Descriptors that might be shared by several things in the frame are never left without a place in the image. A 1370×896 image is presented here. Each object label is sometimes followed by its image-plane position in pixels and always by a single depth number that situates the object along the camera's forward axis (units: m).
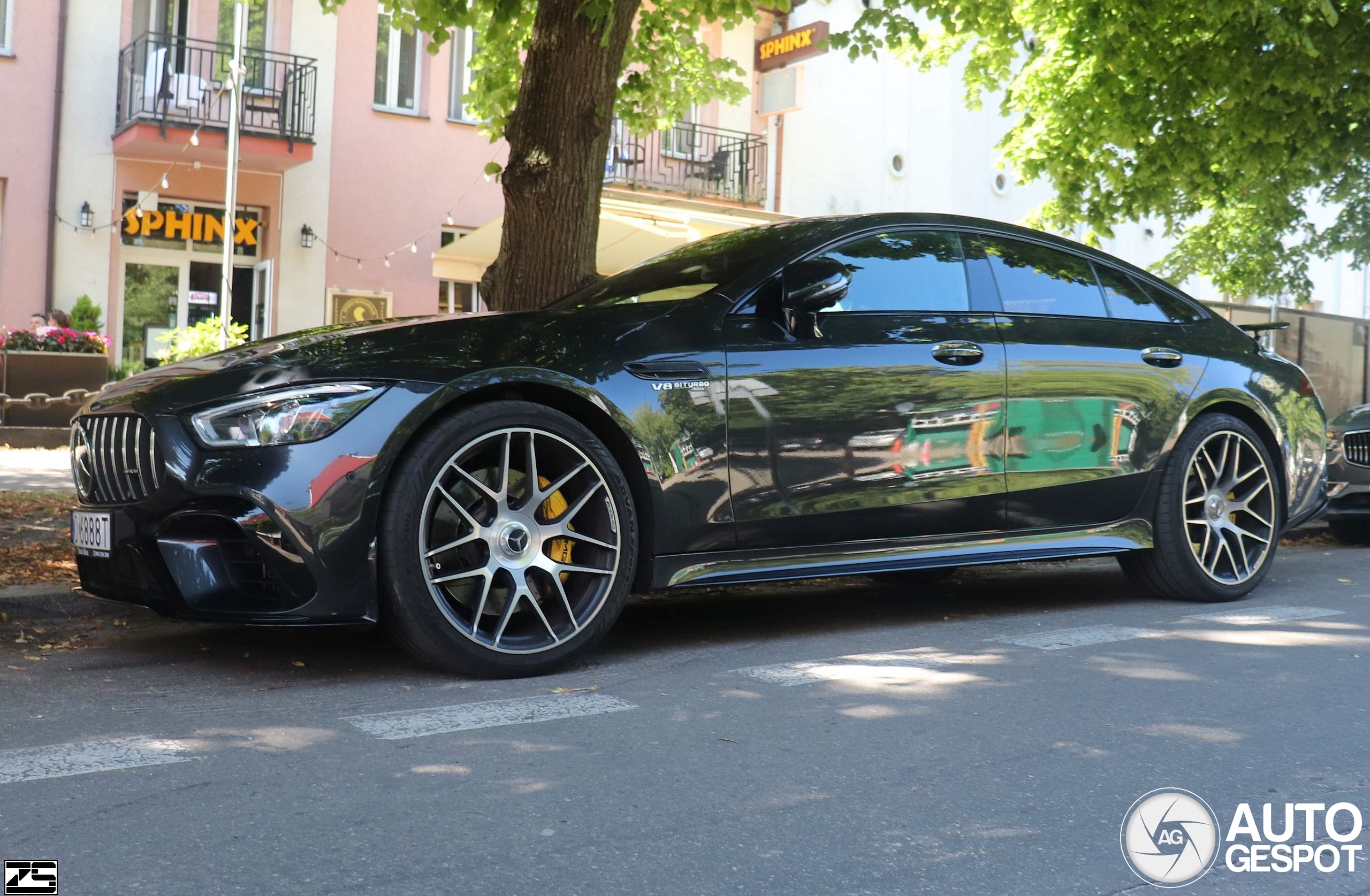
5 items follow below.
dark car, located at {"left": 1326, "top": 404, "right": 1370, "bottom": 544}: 9.22
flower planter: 15.04
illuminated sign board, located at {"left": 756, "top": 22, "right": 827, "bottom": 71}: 22.31
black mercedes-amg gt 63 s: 4.14
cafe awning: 14.58
